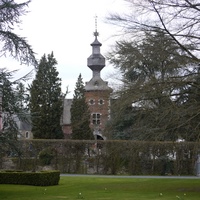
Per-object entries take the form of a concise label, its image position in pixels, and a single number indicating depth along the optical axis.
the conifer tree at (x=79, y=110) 59.38
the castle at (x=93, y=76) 69.54
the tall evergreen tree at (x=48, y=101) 55.72
